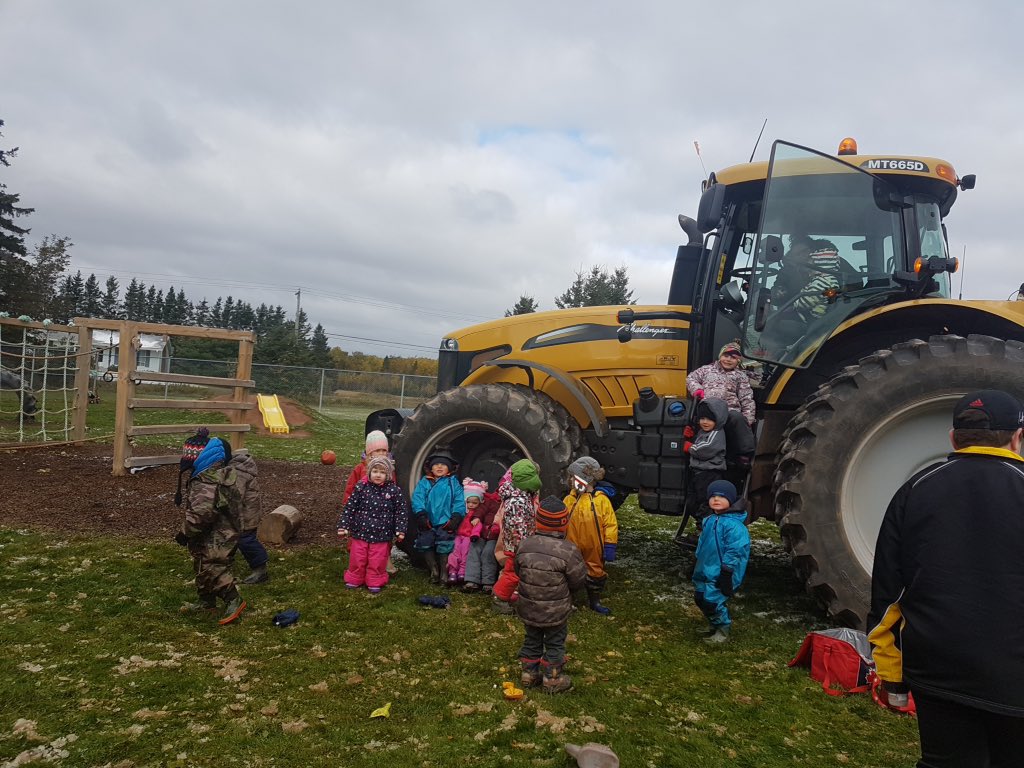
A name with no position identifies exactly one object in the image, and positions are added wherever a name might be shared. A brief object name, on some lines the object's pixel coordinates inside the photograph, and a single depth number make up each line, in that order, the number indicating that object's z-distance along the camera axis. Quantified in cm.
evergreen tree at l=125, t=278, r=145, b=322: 8388
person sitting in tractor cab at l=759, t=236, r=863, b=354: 504
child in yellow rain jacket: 486
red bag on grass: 366
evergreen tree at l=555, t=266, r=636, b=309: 3719
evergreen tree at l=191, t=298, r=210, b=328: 8131
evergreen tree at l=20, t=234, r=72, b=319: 3931
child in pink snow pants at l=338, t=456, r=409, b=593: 524
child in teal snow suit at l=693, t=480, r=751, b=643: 434
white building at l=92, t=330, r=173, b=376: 3639
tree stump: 657
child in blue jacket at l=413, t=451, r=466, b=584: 537
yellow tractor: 421
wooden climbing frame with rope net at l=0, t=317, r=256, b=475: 930
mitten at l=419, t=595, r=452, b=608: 494
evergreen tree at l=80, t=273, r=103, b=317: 7444
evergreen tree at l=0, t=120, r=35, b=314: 2712
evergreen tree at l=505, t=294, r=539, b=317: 3747
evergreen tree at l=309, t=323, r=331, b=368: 3915
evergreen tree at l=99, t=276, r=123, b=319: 7769
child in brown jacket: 371
